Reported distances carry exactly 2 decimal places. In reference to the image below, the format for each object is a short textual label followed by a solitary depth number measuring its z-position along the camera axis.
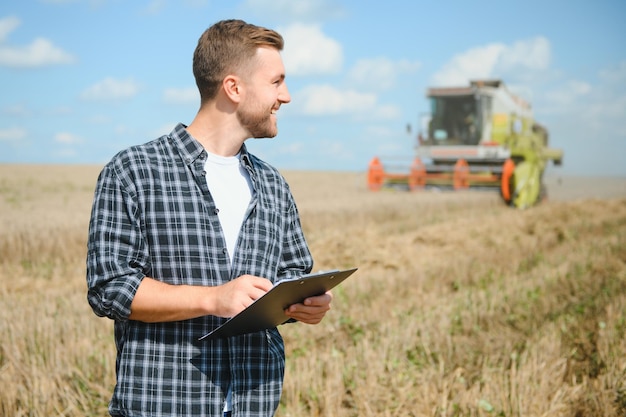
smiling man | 1.86
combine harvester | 18.72
